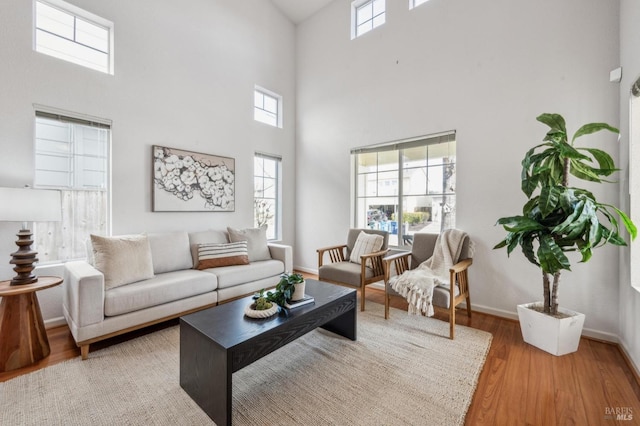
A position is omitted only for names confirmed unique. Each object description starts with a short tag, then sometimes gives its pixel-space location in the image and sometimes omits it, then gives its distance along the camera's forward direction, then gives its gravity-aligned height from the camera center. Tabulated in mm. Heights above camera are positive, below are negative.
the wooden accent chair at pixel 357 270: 3045 -689
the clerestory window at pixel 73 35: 2660 +1798
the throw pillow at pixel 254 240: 3643 -396
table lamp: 1998 -17
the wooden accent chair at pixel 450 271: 2428 -629
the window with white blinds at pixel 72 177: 2639 +334
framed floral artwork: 3324 +383
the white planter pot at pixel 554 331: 2139 -957
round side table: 1953 -872
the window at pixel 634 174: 2014 +277
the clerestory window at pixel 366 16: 4023 +2968
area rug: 1534 -1142
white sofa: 2121 -677
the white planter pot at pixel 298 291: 2025 -602
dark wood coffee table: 1464 -780
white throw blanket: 2510 -649
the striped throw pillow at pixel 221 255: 3170 -530
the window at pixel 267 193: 4520 +297
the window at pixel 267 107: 4543 +1771
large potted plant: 1969 -94
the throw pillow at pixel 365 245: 3457 -437
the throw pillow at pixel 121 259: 2396 -450
